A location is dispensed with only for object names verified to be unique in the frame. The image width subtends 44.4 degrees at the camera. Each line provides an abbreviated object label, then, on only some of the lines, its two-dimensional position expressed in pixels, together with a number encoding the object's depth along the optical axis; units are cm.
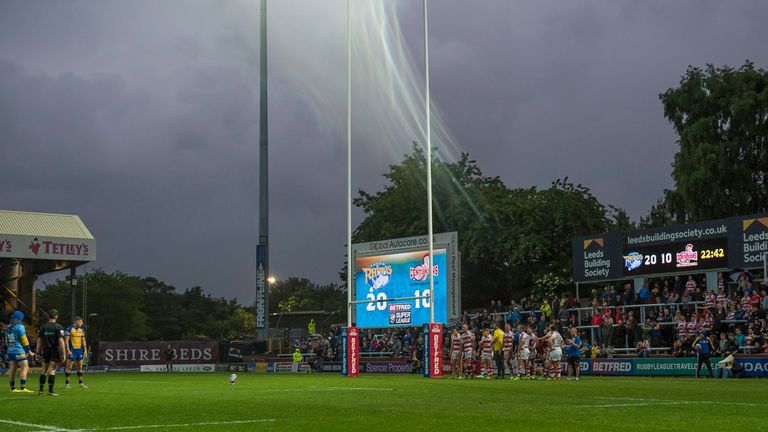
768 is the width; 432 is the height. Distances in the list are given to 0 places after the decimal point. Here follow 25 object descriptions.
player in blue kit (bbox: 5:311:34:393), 2138
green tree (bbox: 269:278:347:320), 12275
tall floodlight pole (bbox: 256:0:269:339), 5162
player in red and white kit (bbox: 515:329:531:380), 3331
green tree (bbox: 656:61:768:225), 5572
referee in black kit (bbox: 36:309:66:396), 2253
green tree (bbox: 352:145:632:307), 5819
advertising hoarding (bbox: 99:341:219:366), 5966
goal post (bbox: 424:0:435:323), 3198
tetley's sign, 5866
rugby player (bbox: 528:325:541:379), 3347
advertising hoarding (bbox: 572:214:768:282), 3516
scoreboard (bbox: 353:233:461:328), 4384
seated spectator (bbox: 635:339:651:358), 3638
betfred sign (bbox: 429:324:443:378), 3297
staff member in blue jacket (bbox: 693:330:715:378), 3189
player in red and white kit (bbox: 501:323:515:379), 3481
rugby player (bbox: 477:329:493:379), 3428
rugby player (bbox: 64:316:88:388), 2781
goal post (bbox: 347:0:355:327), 3503
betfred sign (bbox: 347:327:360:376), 3541
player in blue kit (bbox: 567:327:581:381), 3234
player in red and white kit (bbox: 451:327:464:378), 3531
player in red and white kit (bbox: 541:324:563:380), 3178
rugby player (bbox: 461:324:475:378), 3484
